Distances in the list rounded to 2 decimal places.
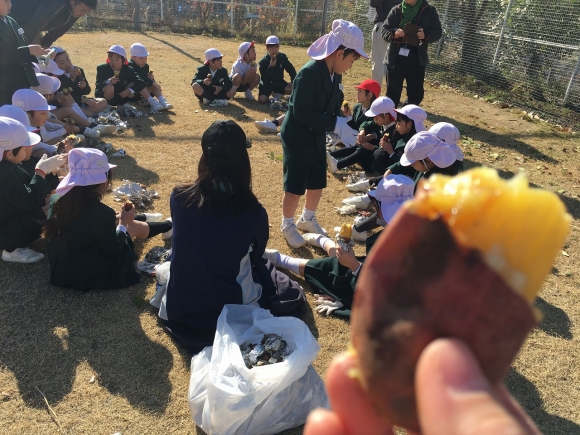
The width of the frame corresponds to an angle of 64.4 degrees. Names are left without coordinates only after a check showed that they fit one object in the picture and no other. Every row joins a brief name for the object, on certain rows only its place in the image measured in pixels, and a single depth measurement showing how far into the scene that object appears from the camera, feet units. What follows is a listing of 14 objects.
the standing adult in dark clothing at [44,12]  22.29
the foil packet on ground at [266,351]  9.03
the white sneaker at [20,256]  13.42
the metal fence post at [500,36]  36.55
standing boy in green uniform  13.25
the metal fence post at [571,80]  32.12
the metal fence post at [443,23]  41.98
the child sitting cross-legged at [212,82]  29.60
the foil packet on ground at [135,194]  17.26
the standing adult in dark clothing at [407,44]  23.82
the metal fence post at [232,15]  61.11
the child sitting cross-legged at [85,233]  11.79
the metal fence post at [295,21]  59.46
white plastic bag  8.34
